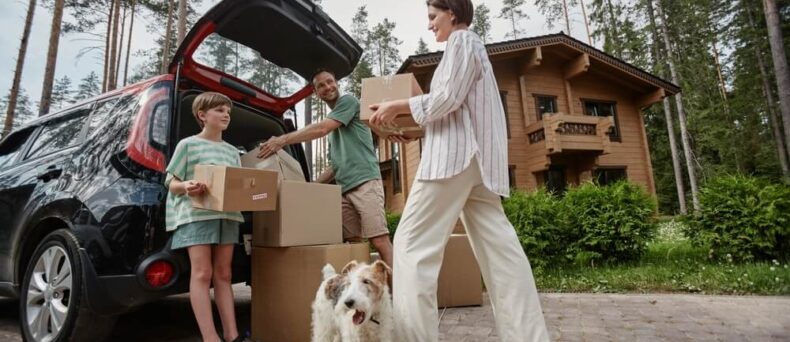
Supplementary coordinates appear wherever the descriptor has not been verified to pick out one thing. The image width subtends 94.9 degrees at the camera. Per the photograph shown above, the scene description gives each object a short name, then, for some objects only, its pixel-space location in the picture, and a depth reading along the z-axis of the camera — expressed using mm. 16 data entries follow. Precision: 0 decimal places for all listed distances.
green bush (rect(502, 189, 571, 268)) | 5031
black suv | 1938
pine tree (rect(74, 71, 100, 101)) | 26766
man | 2516
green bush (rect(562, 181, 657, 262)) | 5070
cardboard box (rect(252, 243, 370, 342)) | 2129
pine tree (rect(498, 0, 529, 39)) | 25656
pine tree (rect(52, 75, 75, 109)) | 27144
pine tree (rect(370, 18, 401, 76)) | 26328
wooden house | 11445
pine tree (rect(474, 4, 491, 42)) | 26519
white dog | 1672
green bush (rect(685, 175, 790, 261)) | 4387
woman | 1509
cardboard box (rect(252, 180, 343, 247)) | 2135
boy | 1909
